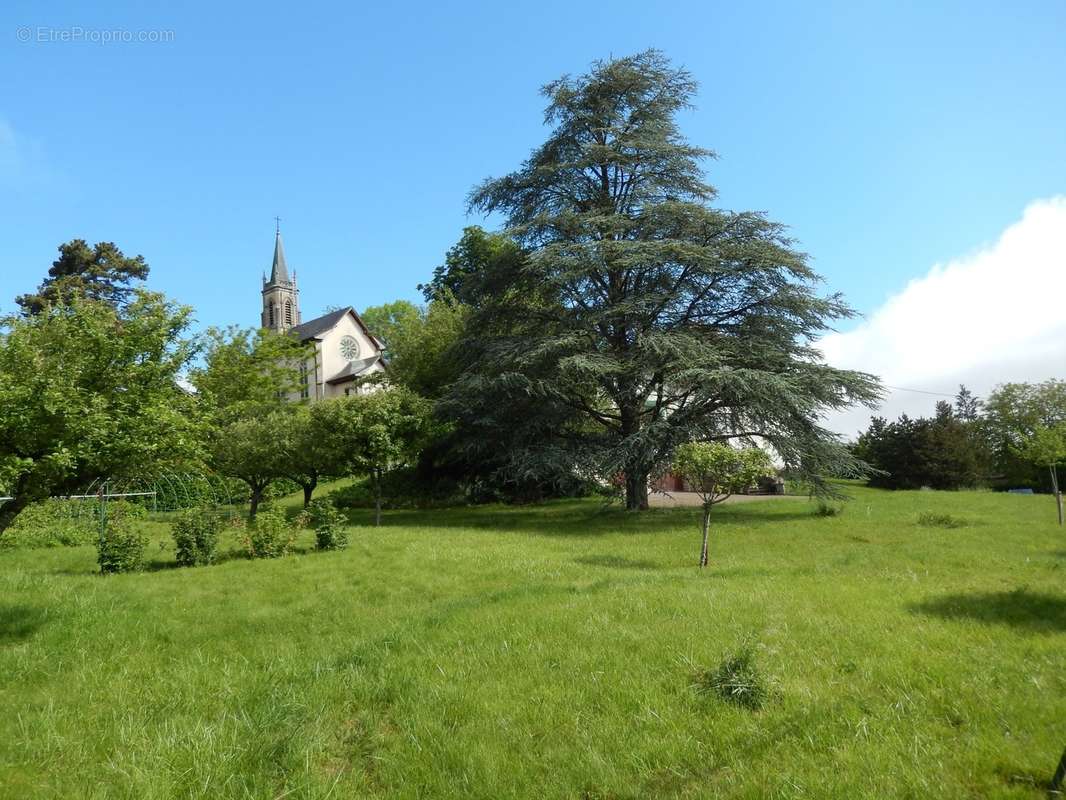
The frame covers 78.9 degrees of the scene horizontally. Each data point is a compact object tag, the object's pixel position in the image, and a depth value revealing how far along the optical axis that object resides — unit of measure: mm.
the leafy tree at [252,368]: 31016
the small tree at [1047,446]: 16484
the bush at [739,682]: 4543
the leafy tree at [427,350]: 25969
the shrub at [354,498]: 27438
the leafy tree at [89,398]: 6590
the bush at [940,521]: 15398
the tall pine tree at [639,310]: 18188
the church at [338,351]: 52406
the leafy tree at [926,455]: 30250
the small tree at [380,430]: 18203
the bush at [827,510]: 18547
